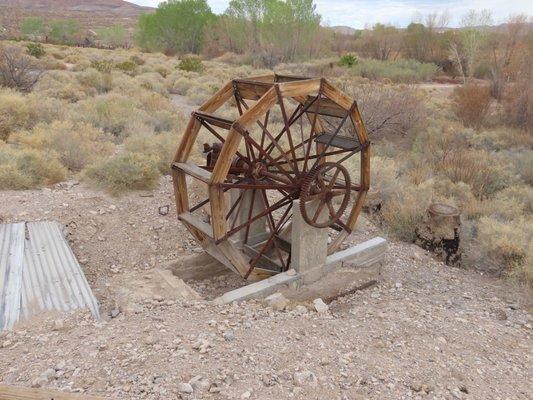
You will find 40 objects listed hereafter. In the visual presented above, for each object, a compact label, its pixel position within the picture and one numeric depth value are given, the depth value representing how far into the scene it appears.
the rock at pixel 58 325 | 3.66
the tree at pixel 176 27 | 35.59
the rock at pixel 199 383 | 3.04
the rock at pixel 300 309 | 4.45
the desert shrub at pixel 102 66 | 18.00
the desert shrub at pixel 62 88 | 13.20
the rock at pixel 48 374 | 3.02
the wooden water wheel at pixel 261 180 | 4.80
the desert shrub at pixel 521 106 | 14.00
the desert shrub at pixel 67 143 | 7.94
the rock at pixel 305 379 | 3.25
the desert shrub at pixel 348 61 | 26.38
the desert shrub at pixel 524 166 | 9.84
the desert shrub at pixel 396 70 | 24.20
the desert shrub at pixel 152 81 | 16.19
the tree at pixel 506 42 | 22.62
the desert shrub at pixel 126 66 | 20.64
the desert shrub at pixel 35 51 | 21.79
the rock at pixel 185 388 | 2.98
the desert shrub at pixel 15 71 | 13.38
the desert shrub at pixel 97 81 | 15.68
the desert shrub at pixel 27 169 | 6.54
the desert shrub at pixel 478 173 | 8.95
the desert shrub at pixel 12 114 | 9.19
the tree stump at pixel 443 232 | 6.15
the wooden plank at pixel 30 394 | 2.45
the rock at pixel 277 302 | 4.57
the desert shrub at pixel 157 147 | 7.76
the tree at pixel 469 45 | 26.36
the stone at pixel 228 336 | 3.69
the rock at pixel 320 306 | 4.62
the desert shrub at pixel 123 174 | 6.78
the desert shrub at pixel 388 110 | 12.89
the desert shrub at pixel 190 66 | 22.77
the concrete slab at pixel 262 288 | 4.48
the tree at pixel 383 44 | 33.69
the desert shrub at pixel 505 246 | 5.97
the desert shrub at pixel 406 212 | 6.88
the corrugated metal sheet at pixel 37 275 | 3.93
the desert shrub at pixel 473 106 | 14.77
